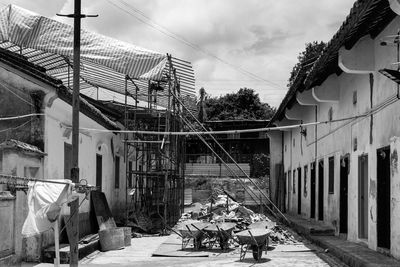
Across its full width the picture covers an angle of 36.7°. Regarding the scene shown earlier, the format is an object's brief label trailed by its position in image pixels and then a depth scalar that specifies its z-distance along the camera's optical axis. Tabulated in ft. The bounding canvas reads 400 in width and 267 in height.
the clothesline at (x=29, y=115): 39.17
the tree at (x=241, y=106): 178.09
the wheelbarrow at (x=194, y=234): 47.93
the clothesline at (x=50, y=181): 23.70
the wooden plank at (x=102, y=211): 56.08
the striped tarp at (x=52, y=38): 48.65
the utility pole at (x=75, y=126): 31.22
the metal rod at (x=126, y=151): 62.71
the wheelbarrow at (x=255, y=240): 41.16
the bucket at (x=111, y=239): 49.11
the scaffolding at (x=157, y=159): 63.52
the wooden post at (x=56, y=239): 25.09
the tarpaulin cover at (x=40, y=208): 24.23
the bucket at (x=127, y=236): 52.13
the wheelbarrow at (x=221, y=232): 48.39
